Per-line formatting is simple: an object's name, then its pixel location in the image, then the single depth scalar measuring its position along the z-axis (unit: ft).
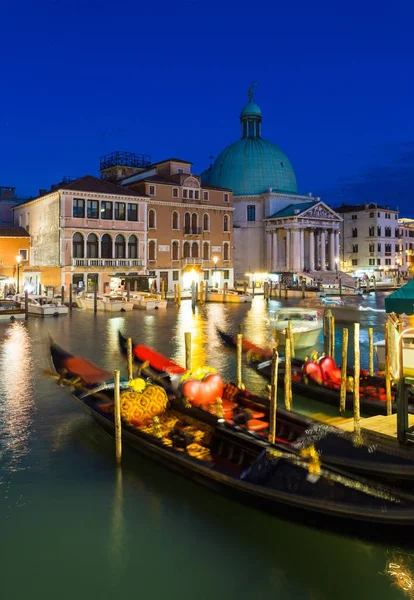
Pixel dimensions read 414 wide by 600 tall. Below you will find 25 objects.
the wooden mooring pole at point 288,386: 35.88
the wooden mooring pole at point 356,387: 27.63
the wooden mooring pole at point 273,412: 28.53
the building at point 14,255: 134.21
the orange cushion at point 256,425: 30.42
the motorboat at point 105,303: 110.73
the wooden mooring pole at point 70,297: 113.87
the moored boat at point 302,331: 68.08
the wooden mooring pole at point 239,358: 40.42
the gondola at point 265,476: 20.10
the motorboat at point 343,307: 105.60
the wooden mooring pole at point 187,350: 45.49
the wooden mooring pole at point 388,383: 34.76
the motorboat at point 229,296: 134.62
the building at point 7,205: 165.27
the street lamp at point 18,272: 124.94
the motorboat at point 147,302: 115.96
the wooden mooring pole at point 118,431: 28.74
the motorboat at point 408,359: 28.91
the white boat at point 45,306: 100.99
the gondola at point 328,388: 36.73
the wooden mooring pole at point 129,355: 40.63
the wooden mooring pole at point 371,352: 45.37
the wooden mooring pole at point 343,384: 36.86
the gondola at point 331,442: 22.34
